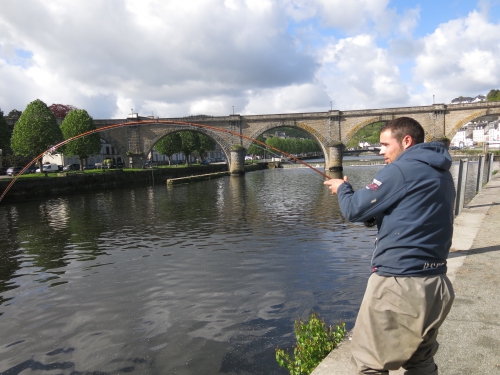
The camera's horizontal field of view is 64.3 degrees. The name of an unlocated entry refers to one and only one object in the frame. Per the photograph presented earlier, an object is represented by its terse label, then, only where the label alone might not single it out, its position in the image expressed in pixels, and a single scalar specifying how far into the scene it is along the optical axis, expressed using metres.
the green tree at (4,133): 43.37
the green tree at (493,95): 115.30
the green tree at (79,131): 44.83
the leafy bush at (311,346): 3.97
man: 2.54
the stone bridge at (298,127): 51.13
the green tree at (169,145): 65.62
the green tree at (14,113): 73.91
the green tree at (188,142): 69.94
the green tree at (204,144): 75.38
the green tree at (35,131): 38.19
